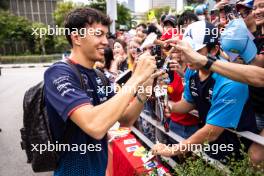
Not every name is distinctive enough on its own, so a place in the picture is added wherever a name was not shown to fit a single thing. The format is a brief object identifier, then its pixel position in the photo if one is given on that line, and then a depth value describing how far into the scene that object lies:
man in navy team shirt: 1.47
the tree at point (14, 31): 35.88
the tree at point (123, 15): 43.88
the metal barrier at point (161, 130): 1.65
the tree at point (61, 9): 39.25
